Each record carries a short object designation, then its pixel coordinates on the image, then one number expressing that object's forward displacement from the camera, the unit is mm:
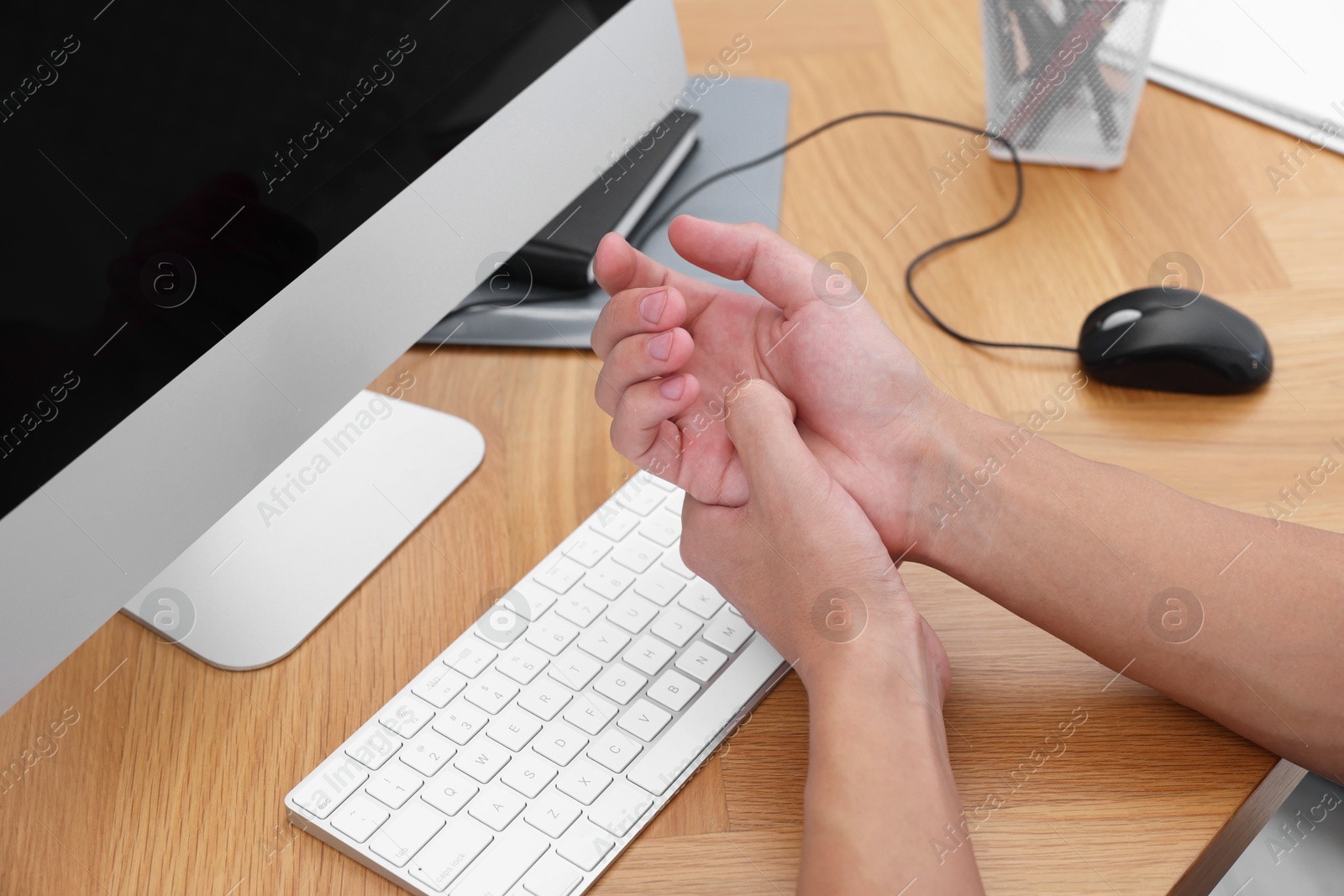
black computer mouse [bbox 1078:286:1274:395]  735
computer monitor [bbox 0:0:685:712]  465
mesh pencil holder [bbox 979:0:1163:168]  858
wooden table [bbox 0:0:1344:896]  541
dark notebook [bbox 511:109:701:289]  836
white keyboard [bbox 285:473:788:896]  530
